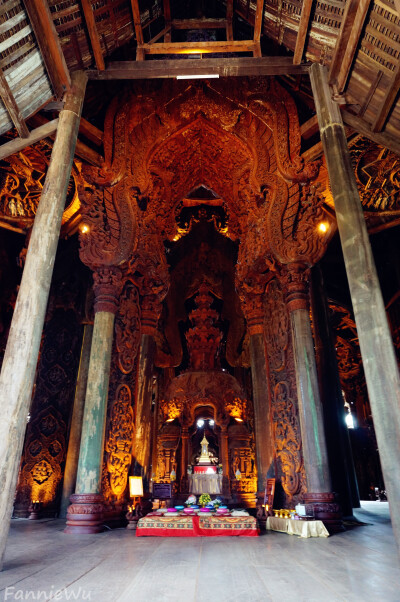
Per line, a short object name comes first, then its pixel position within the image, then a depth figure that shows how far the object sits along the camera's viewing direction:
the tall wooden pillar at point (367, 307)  3.21
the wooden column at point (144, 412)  7.23
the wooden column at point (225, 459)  14.03
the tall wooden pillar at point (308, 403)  5.80
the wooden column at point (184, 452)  15.11
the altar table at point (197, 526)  5.43
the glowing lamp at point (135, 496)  6.48
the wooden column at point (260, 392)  7.77
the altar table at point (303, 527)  5.25
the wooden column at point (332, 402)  9.12
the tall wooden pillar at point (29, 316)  3.14
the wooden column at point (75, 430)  9.27
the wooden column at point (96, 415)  5.64
